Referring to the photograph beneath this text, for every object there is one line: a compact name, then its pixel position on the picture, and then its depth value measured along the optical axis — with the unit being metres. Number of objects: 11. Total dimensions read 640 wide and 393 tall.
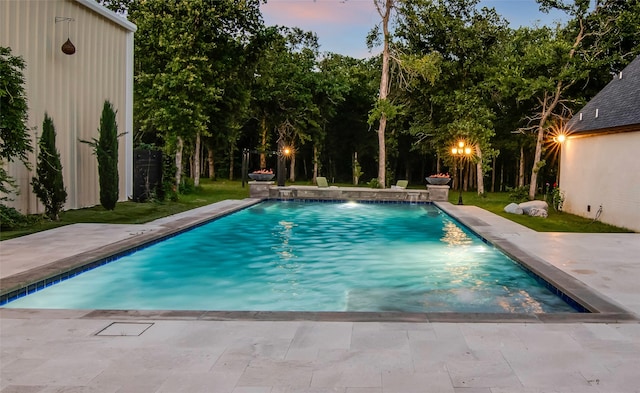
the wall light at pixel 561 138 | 17.90
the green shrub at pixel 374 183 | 26.17
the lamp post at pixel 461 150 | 20.50
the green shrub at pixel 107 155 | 14.27
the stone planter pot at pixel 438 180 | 22.01
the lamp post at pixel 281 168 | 24.43
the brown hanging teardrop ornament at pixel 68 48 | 13.54
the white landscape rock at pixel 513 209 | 16.86
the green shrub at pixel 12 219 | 10.91
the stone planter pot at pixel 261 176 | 22.48
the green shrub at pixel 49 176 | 12.08
